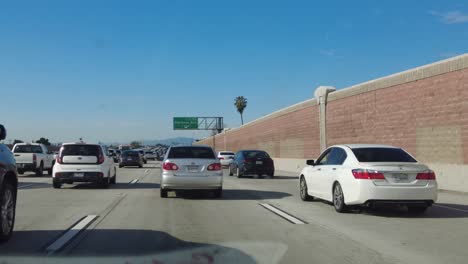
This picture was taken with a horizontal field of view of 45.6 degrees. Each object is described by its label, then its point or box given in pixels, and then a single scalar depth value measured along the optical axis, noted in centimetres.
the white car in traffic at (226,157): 4441
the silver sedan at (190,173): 1634
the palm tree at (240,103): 12075
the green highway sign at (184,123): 9702
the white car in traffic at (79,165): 2031
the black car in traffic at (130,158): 4725
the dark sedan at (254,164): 3022
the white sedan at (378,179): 1221
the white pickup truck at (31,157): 2980
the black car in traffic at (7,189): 888
